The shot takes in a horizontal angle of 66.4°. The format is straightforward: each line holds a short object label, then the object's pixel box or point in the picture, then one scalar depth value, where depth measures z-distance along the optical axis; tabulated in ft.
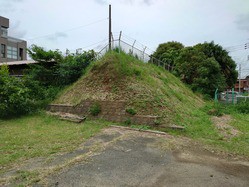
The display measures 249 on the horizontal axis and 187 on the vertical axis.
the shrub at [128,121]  22.68
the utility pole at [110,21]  45.97
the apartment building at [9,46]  99.45
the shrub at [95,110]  25.14
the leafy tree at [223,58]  57.98
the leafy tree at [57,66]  34.09
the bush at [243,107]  33.35
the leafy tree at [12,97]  26.22
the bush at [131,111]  22.88
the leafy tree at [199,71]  50.96
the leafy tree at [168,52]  69.07
